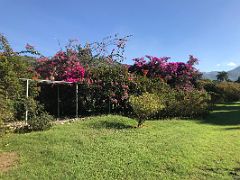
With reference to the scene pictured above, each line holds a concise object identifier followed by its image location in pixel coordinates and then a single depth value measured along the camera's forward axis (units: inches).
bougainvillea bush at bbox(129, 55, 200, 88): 413.1
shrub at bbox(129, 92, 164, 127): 253.6
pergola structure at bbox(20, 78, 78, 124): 236.3
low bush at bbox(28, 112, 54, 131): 222.9
